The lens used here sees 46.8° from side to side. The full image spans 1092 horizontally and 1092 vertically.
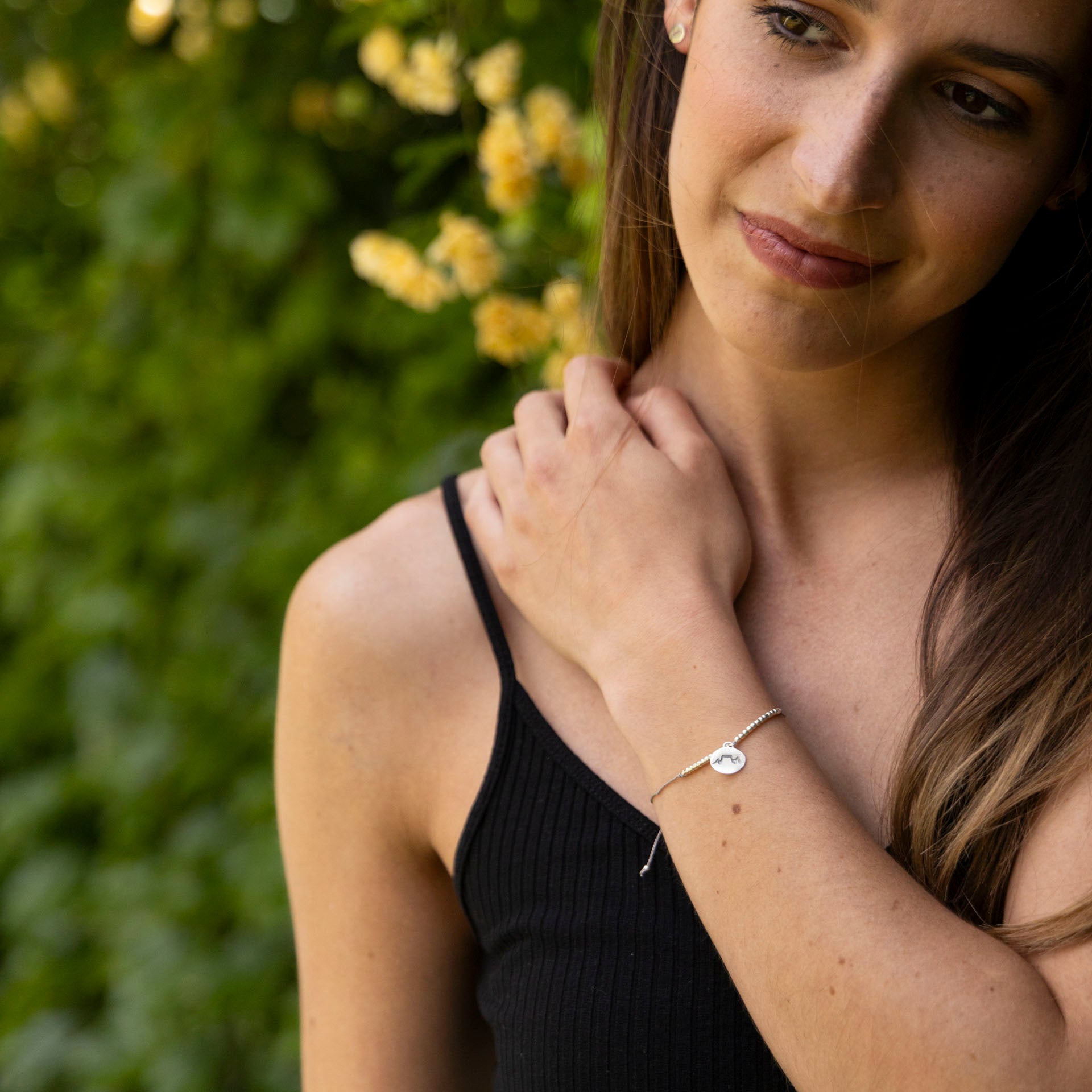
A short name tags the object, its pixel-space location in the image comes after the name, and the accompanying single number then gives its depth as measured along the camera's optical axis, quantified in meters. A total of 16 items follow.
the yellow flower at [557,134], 1.53
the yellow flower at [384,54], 1.70
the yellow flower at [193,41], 2.42
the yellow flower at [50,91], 3.04
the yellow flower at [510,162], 1.53
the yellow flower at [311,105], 2.31
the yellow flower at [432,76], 1.64
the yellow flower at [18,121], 3.10
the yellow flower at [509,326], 1.59
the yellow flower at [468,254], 1.58
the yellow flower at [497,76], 1.56
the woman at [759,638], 0.89
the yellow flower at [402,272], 1.61
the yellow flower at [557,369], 1.56
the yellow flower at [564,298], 1.55
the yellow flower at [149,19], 2.35
